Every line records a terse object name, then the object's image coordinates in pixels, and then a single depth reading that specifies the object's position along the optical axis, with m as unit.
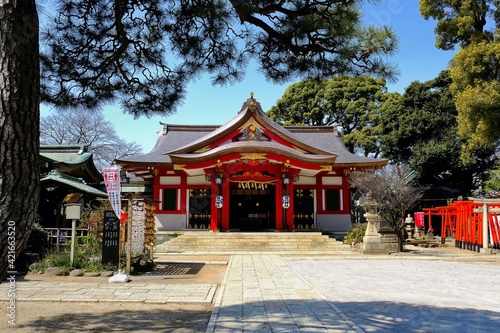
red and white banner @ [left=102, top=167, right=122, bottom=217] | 9.08
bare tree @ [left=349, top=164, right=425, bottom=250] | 14.75
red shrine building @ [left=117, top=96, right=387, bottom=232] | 17.80
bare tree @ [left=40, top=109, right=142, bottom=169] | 33.19
